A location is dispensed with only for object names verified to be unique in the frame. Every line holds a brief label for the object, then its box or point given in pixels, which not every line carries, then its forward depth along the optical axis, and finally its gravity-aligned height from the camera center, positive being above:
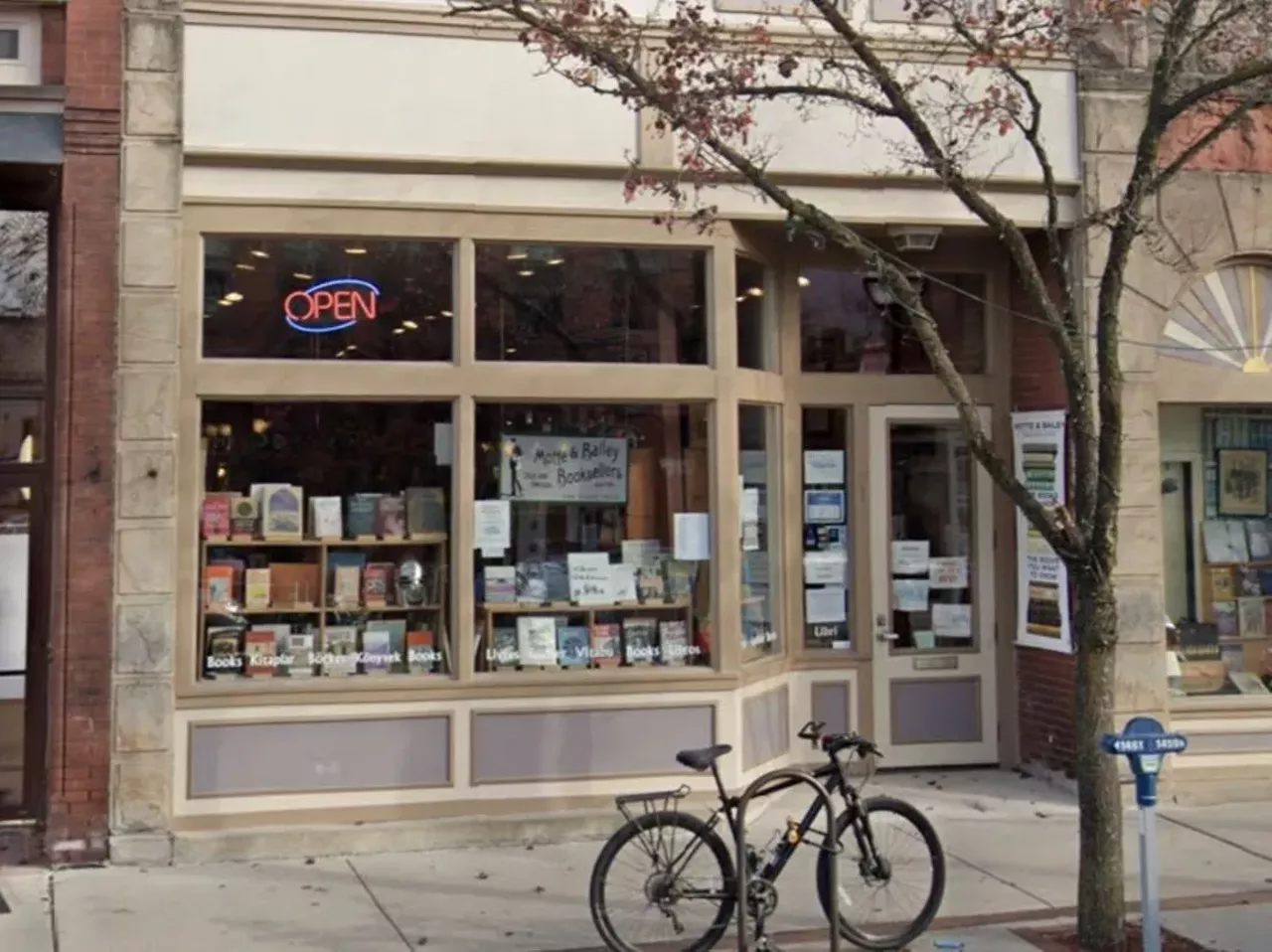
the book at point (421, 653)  8.19 -0.69
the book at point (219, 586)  7.96 -0.27
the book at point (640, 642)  8.48 -0.66
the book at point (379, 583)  8.27 -0.27
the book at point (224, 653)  7.90 -0.66
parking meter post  5.32 -0.96
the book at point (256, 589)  8.06 -0.29
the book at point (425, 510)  8.30 +0.18
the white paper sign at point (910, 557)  9.52 -0.16
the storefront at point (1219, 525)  8.98 +0.05
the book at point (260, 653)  7.96 -0.66
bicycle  5.70 -1.38
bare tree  5.84 +1.92
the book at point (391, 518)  8.29 +0.14
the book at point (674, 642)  8.52 -0.67
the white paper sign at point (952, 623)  9.52 -0.63
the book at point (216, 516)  7.99 +0.15
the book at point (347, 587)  8.22 -0.29
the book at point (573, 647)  8.41 -0.68
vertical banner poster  8.88 -0.13
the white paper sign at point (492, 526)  8.23 +0.08
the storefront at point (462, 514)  7.87 +0.15
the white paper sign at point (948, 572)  9.55 -0.27
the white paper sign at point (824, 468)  9.43 +0.47
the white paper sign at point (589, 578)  8.52 -0.26
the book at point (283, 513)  8.15 +0.17
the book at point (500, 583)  8.32 -0.28
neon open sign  8.05 +1.41
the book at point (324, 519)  8.22 +0.13
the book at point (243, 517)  8.08 +0.15
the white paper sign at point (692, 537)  8.52 +0.00
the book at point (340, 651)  8.09 -0.67
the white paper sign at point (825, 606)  9.39 -0.49
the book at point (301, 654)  8.05 -0.68
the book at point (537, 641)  8.34 -0.64
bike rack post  5.52 -1.29
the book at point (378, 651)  8.15 -0.67
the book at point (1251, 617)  9.42 -0.60
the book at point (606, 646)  8.45 -0.68
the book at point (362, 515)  8.27 +0.15
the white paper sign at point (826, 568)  9.40 -0.23
